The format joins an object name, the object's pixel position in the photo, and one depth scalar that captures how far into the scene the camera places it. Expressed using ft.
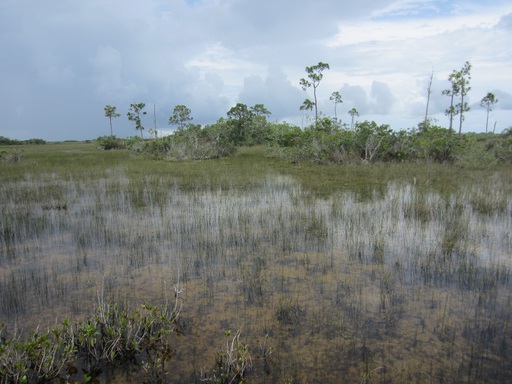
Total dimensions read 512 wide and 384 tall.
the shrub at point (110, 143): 134.92
